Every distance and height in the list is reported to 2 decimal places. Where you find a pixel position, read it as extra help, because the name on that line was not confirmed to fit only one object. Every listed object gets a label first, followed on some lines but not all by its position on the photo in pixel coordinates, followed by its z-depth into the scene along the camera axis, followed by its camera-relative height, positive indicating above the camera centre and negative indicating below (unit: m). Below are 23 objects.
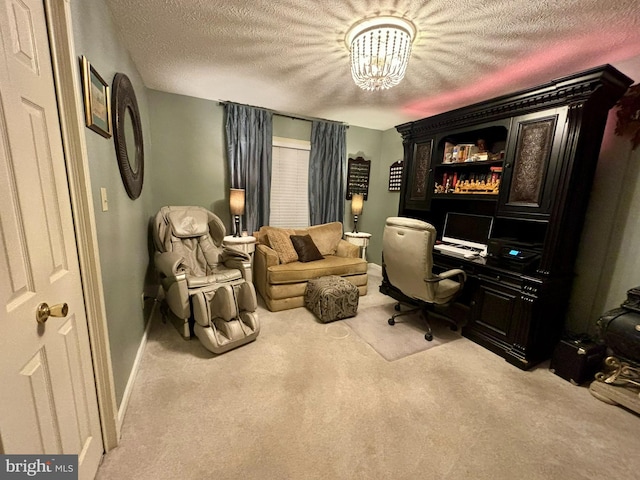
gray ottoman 2.65 -1.11
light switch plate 1.35 -0.08
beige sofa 2.89 -0.88
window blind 3.70 +0.10
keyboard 2.53 -0.55
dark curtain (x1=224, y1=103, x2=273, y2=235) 3.27 +0.42
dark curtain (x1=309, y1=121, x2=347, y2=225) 3.80 +0.30
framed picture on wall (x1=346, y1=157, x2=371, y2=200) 4.15 +0.27
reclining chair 2.12 -0.85
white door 0.70 -0.26
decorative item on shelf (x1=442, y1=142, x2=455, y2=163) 2.84 +0.48
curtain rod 3.21 +1.02
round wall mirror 1.65 +0.35
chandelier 1.64 +0.95
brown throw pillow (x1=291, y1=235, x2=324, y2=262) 3.27 -0.73
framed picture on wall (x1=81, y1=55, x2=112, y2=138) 1.17 +0.41
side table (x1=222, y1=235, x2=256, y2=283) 3.04 -0.64
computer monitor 2.67 -0.36
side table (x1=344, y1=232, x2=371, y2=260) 3.87 -0.68
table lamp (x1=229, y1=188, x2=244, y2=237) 3.12 -0.15
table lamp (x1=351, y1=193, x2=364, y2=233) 3.98 -0.17
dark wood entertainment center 1.83 +0.05
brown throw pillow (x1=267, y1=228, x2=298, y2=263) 3.19 -0.69
